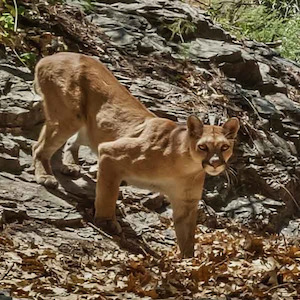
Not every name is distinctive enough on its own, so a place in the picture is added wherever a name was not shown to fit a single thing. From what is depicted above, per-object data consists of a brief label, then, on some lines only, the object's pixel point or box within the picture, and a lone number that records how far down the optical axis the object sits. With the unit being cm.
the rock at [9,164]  1462
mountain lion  1317
